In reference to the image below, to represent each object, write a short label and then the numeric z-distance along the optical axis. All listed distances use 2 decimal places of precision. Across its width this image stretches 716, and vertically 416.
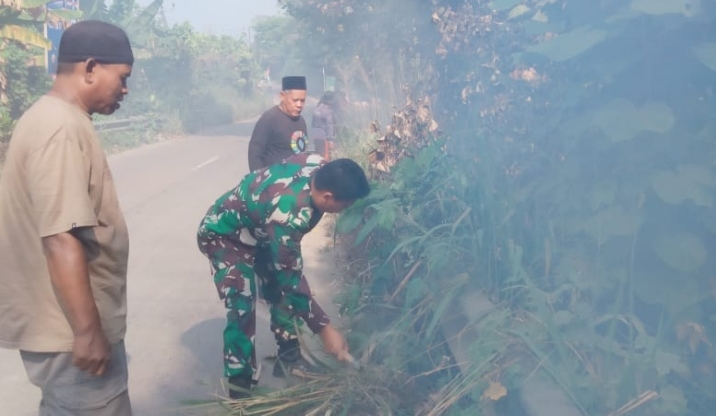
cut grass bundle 3.84
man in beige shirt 2.32
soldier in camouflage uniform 3.83
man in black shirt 6.30
